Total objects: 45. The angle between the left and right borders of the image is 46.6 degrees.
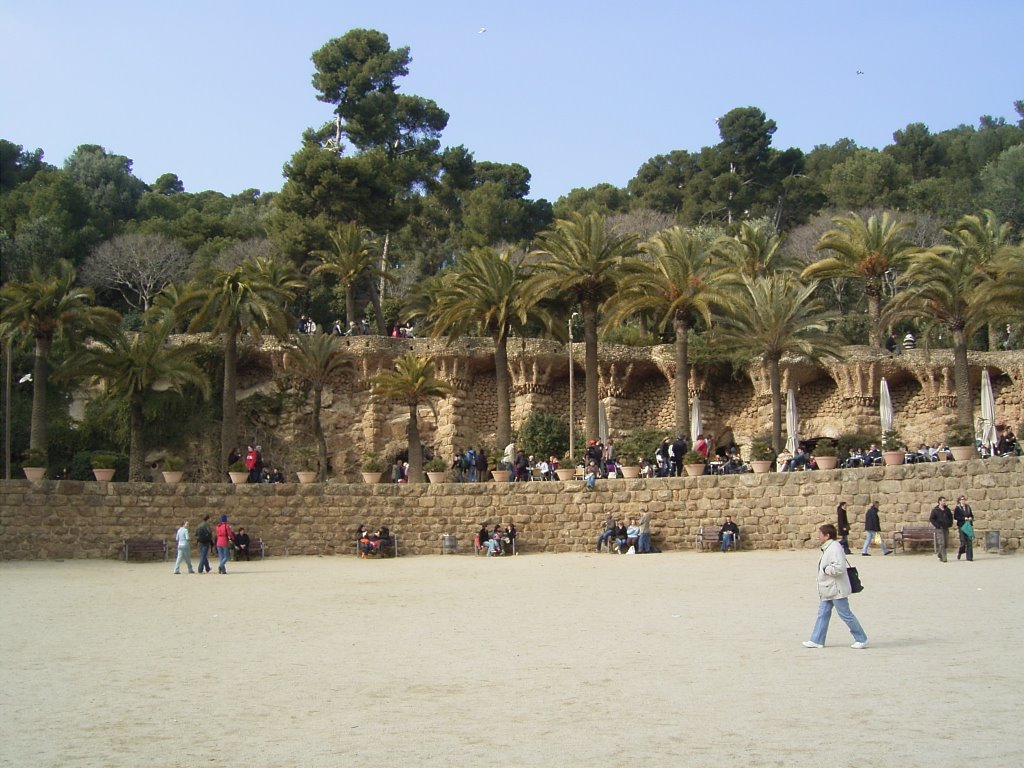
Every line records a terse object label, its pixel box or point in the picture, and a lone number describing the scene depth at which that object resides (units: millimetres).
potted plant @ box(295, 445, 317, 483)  34959
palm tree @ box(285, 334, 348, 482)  35375
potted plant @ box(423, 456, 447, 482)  30109
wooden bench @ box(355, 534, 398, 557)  27953
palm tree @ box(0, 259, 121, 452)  30469
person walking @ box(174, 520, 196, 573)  23625
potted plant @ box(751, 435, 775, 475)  27859
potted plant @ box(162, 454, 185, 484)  29844
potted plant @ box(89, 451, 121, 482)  29391
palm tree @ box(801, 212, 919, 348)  38469
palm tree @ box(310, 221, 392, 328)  41875
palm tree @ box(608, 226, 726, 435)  33125
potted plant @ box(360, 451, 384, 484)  30406
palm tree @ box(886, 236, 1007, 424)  31281
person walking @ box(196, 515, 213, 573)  23781
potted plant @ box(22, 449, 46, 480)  28172
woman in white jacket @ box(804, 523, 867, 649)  11703
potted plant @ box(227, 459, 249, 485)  29891
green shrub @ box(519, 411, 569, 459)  38438
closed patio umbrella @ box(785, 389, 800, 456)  32062
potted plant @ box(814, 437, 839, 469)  26578
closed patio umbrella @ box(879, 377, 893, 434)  33031
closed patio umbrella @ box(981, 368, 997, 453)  29047
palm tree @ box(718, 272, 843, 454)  32594
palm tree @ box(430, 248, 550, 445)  34719
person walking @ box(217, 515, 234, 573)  24108
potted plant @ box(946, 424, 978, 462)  24484
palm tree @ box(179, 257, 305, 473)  34000
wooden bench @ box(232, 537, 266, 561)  28266
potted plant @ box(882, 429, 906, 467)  25453
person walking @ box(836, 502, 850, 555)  22875
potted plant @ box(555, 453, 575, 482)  29094
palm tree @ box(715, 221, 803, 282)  41719
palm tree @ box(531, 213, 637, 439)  33281
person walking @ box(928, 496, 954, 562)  20984
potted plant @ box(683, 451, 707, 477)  28047
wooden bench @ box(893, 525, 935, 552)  22641
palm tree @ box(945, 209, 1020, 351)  35138
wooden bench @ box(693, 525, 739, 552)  26078
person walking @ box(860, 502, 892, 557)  22438
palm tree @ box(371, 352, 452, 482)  32500
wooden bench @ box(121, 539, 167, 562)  27391
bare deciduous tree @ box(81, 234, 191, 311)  51188
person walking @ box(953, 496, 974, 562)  20906
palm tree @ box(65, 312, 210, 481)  31625
